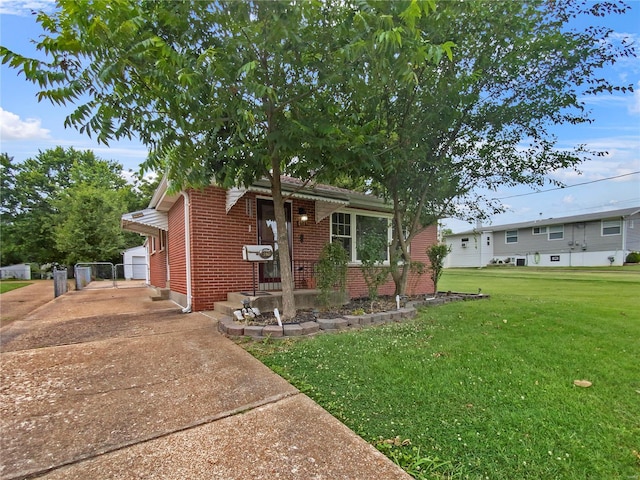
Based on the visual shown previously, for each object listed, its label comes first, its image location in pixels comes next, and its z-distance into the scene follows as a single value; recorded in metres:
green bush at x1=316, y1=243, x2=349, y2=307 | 6.16
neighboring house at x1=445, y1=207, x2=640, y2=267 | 23.98
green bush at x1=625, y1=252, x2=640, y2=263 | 23.30
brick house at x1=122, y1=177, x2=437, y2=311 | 6.57
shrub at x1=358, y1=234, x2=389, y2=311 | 6.66
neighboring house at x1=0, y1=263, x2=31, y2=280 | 26.66
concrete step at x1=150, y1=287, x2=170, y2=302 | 9.43
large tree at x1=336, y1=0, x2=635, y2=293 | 5.51
